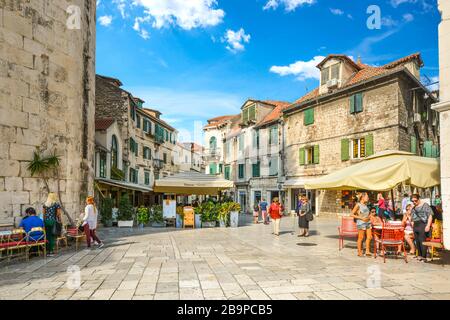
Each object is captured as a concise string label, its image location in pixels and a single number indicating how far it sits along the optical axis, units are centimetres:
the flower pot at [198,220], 1573
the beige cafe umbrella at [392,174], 828
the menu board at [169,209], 1595
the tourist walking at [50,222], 866
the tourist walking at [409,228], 834
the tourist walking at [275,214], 1302
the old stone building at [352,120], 1958
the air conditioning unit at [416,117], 2028
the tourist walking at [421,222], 765
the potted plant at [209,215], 1589
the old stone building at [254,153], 2967
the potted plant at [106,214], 1602
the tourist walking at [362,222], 839
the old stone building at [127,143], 2005
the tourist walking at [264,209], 1904
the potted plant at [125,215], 1573
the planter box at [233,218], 1616
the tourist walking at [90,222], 957
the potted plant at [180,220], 1591
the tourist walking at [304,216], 1248
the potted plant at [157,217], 1594
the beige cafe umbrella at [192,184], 1542
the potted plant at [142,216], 1539
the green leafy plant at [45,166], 945
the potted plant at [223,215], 1598
